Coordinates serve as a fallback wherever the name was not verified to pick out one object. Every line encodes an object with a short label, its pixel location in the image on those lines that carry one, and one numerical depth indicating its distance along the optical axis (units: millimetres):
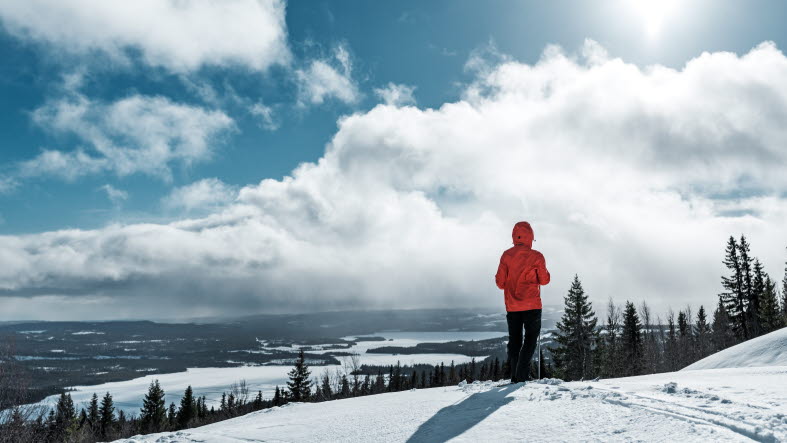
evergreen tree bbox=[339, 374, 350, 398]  78650
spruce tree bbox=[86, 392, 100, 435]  63025
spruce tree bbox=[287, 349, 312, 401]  54406
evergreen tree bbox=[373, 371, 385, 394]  90288
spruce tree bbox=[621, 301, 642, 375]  51678
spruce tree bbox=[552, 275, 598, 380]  38031
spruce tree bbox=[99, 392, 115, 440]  67488
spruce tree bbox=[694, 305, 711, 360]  57528
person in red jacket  6867
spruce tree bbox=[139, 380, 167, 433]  63594
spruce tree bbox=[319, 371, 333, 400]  71950
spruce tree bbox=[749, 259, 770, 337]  42559
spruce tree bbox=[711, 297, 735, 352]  52306
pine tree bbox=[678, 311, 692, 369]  56312
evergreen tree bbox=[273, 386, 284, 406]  70131
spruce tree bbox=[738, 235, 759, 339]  43500
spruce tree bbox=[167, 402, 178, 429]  72550
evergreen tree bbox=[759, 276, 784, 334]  40375
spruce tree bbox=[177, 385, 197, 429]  68438
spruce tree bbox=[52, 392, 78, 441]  49062
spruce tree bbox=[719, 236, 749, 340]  44531
